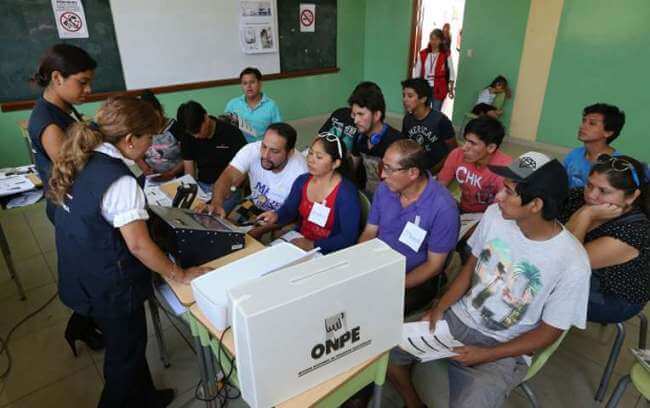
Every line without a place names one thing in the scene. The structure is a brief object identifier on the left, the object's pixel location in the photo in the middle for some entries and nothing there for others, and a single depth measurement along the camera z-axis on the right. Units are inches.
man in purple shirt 65.9
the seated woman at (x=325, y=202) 76.1
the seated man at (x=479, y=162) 87.7
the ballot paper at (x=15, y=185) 87.4
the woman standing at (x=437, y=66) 220.7
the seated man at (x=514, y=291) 50.3
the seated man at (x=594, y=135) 88.8
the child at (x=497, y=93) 208.2
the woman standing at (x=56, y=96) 66.6
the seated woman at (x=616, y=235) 60.9
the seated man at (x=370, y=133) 101.6
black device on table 57.7
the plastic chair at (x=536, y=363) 52.4
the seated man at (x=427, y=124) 111.6
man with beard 84.9
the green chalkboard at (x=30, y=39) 151.6
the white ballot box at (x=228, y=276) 45.2
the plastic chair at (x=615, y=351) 66.8
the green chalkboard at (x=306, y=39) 229.3
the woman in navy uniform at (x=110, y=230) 47.6
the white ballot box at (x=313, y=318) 33.3
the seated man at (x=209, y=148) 105.5
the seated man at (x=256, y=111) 134.0
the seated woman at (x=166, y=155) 114.2
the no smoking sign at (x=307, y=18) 234.4
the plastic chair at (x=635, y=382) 52.2
